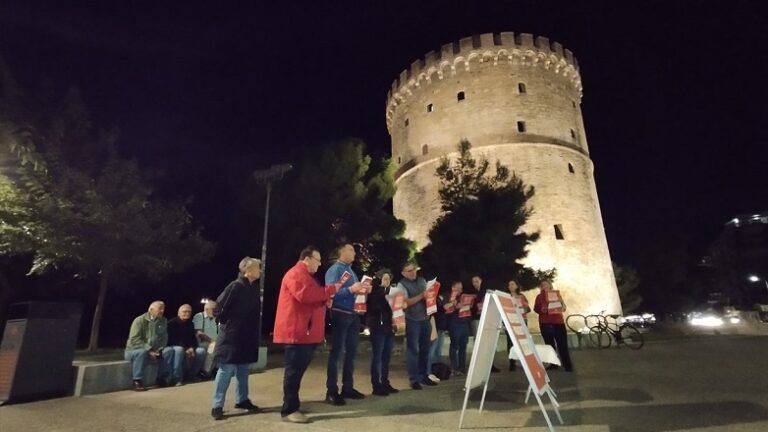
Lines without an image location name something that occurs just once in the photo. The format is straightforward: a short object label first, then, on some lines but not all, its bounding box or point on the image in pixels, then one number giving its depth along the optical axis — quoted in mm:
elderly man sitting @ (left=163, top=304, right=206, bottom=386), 6949
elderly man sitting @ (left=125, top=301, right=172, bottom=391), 6219
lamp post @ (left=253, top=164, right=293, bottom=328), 12578
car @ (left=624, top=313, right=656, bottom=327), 24794
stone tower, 20656
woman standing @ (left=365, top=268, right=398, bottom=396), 5426
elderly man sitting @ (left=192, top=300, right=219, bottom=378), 7234
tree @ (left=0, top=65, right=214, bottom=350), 9766
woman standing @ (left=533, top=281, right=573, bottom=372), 6941
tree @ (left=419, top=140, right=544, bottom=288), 13945
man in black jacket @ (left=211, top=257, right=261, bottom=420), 4480
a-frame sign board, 3566
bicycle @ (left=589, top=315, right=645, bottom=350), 10961
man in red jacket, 4207
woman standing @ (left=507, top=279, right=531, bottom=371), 8016
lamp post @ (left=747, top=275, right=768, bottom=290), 59438
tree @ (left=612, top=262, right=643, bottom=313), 29281
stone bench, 5738
